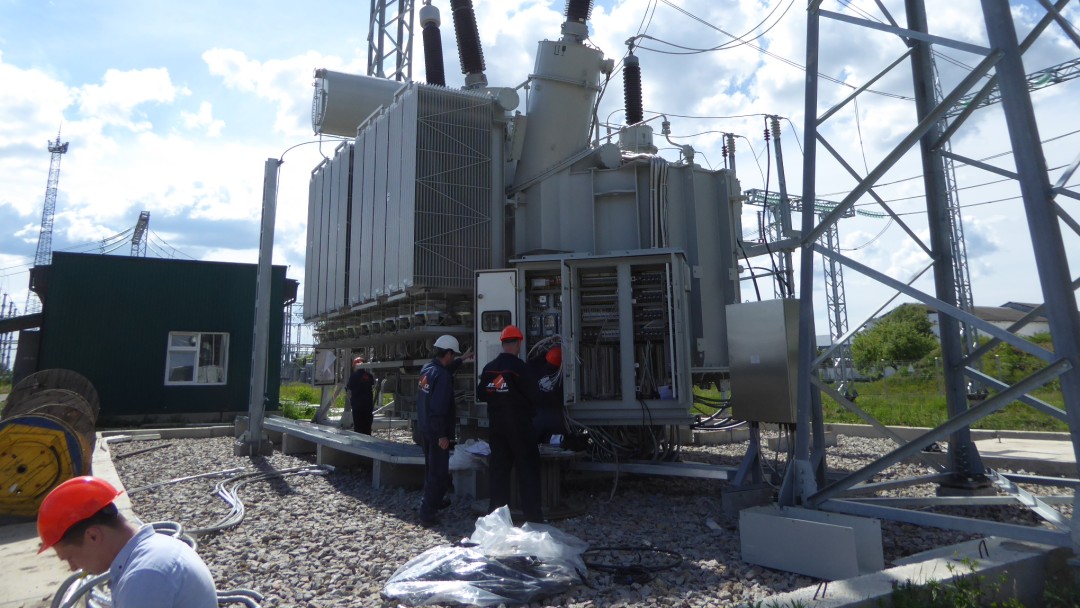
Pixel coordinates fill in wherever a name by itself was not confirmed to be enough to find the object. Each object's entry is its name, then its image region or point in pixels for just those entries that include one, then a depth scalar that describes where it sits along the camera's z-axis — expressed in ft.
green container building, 55.42
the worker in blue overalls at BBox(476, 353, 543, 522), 19.39
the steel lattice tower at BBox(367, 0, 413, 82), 47.34
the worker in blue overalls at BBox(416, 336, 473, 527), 20.37
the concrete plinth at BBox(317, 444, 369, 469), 30.99
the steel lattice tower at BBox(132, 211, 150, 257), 197.42
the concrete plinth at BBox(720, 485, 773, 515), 19.86
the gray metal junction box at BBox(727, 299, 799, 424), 19.90
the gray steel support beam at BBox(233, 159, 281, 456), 33.30
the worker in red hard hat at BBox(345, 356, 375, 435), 37.17
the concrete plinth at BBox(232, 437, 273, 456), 34.19
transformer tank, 24.07
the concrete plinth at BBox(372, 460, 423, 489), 25.80
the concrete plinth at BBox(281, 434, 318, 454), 36.19
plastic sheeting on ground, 13.23
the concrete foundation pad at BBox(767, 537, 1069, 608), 10.53
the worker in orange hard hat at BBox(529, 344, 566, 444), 23.58
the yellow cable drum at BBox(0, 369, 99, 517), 21.16
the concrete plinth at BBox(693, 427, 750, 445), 37.99
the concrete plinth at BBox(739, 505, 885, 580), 13.93
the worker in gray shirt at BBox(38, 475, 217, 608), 6.89
